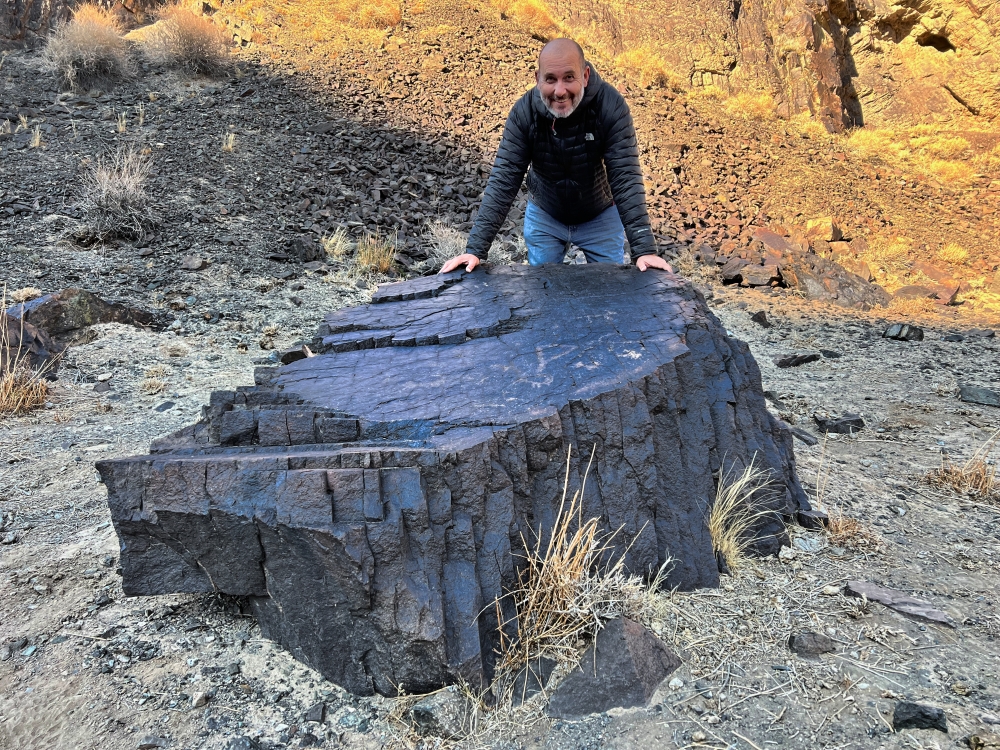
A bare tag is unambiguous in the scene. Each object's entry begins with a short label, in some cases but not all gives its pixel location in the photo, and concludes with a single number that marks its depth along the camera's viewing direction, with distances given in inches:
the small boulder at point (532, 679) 87.5
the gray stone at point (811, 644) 96.7
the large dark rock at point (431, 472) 84.0
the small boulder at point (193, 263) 281.6
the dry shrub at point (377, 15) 505.7
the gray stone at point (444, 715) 81.7
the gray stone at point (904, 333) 287.3
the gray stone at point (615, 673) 86.7
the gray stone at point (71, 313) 215.8
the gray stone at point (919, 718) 82.8
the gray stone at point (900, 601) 105.1
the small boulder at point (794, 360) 262.4
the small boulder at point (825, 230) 403.2
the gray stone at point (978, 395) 218.1
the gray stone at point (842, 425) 197.9
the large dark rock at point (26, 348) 186.2
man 142.3
